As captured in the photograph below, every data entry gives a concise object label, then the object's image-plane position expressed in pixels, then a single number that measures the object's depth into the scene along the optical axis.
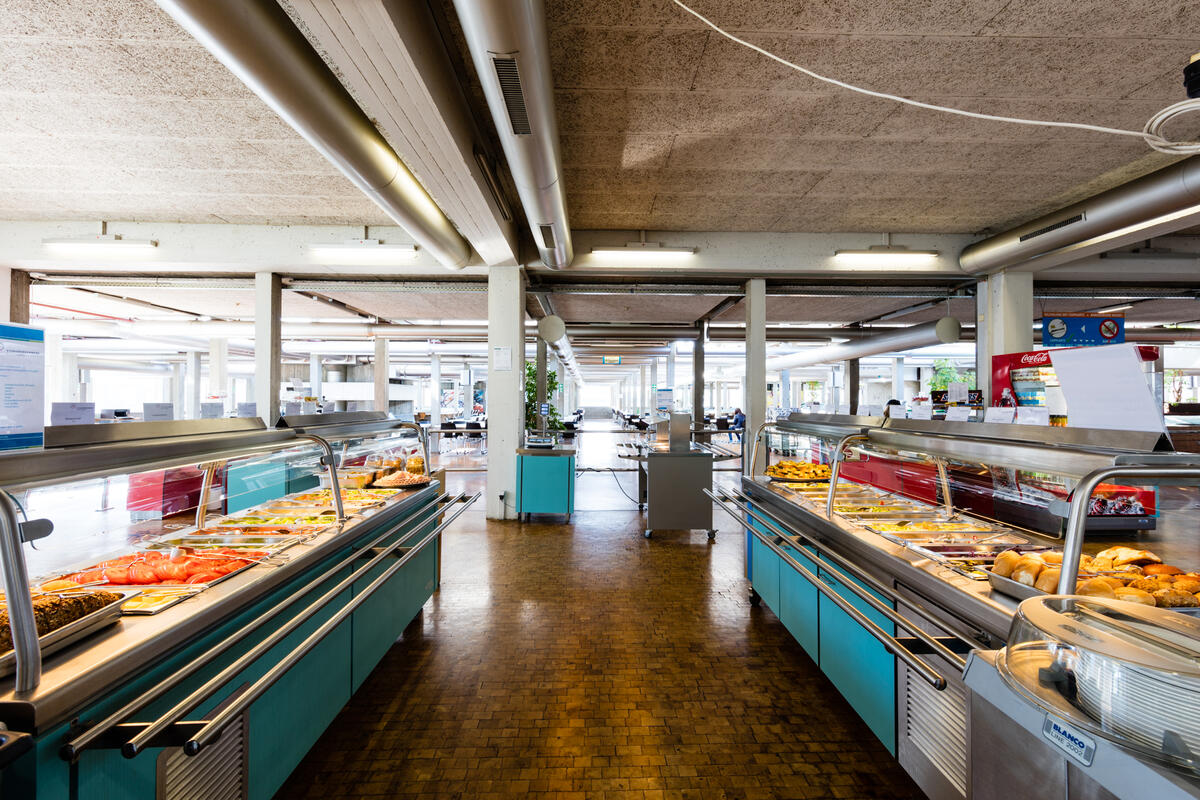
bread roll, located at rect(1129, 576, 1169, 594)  1.56
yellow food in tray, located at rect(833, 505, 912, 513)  2.98
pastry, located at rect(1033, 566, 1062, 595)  1.55
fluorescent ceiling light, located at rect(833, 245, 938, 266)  6.31
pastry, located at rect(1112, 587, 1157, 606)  1.46
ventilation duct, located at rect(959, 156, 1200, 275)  3.94
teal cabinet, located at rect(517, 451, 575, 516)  6.35
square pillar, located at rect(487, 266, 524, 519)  6.47
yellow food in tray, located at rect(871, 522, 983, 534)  2.59
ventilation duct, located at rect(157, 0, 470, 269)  2.09
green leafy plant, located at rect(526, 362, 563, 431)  8.74
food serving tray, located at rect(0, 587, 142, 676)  1.17
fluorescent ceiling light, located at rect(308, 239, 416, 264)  6.12
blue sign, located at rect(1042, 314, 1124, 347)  6.61
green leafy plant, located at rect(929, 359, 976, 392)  21.94
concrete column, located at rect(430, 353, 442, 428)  17.58
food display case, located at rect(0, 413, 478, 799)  1.13
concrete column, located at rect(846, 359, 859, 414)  13.84
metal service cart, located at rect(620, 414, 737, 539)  5.73
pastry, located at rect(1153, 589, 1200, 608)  1.48
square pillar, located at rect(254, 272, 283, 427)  6.86
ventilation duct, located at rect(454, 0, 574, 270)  2.10
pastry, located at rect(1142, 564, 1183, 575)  1.77
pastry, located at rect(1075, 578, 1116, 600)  1.53
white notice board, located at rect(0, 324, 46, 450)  1.31
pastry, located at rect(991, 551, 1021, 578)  1.79
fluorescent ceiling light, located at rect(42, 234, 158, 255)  5.93
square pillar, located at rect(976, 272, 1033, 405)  6.41
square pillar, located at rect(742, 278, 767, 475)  6.87
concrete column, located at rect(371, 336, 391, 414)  13.07
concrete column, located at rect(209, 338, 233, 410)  12.78
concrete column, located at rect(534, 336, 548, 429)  9.06
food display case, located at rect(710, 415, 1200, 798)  1.47
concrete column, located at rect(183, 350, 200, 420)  15.26
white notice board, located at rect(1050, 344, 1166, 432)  1.68
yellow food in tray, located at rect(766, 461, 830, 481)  4.02
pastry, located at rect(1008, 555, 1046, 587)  1.65
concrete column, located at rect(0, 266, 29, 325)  6.64
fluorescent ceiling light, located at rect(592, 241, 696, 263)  6.21
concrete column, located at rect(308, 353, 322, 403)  16.55
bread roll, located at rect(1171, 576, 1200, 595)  1.58
